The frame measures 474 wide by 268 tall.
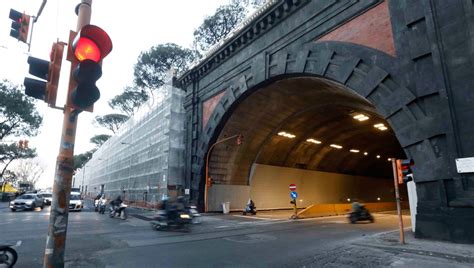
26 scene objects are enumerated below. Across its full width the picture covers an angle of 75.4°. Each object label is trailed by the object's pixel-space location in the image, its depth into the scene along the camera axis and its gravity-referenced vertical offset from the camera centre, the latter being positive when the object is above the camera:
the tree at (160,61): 39.97 +17.34
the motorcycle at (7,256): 6.38 -1.30
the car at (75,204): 27.73 -0.83
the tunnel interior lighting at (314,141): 27.92 +4.85
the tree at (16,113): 34.78 +9.54
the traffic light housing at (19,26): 6.36 +3.57
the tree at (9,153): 43.16 +6.04
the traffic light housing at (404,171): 9.49 +0.72
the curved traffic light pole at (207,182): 22.73 +0.91
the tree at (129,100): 46.24 +15.45
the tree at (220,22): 34.16 +19.22
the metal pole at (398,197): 9.26 -0.08
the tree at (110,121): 62.88 +15.35
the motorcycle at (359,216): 17.06 -1.19
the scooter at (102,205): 24.75 -0.83
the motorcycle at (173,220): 13.95 -1.15
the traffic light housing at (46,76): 3.73 +1.47
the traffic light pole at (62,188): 3.41 +0.08
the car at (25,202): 27.00 -0.69
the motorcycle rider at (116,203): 20.14 -0.54
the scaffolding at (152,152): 26.28 +4.49
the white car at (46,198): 37.91 -0.40
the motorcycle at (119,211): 19.70 -1.09
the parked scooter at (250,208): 23.67 -1.07
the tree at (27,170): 79.97 +6.57
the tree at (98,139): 76.44 +13.84
